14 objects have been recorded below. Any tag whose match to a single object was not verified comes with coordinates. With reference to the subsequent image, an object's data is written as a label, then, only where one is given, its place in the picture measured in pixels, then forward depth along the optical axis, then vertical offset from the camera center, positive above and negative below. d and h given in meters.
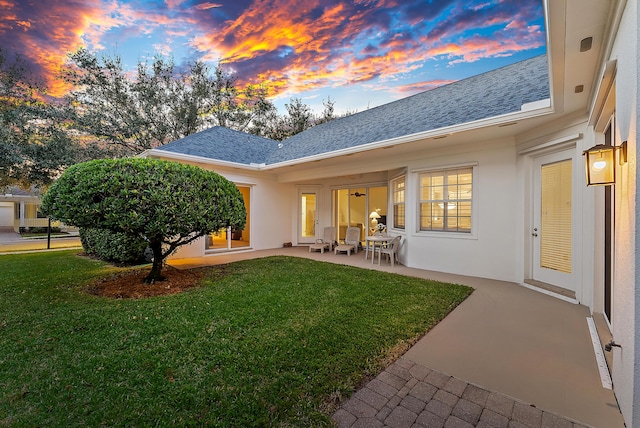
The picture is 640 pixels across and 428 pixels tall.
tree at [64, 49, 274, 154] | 15.18 +7.69
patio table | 7.54 -0.70
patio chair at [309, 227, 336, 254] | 10.09 -1.08
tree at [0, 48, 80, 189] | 11.48 +3.75
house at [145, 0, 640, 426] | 2.12 +1.00
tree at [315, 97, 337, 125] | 23.04 +8.85
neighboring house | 21.48 +0.25
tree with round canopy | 4.28 +0.26
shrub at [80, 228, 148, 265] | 7.40 -0.98
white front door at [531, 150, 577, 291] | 4.75 -0.11
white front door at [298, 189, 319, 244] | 11.83 -0.08
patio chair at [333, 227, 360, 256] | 9.92 -0.97
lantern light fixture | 2.29 +0.44
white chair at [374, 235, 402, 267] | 7.55 -1.01
